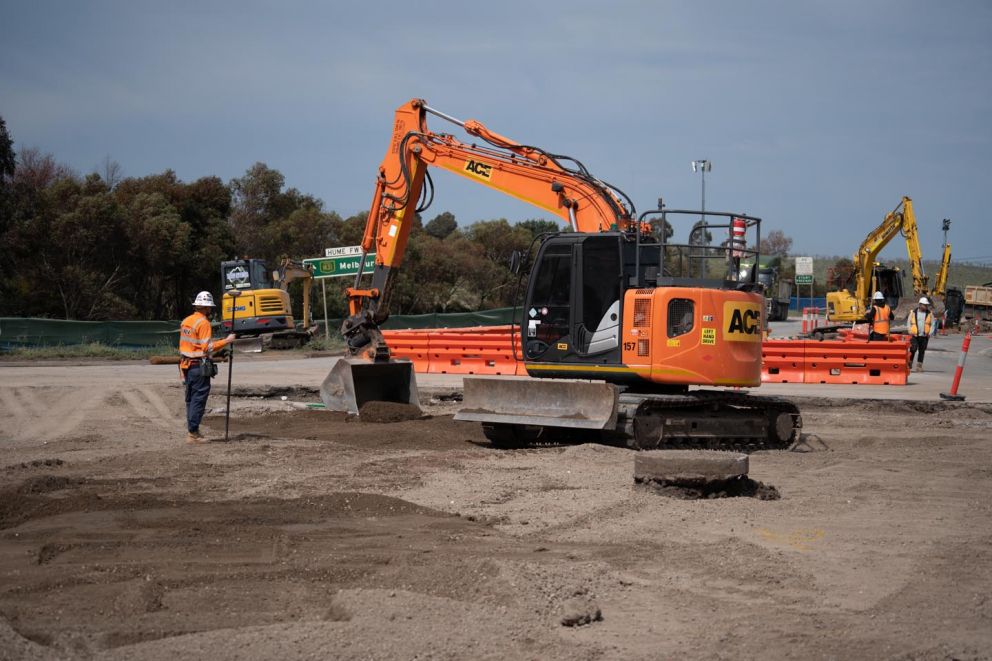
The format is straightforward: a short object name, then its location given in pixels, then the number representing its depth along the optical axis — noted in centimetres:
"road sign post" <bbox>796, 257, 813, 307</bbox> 4891
